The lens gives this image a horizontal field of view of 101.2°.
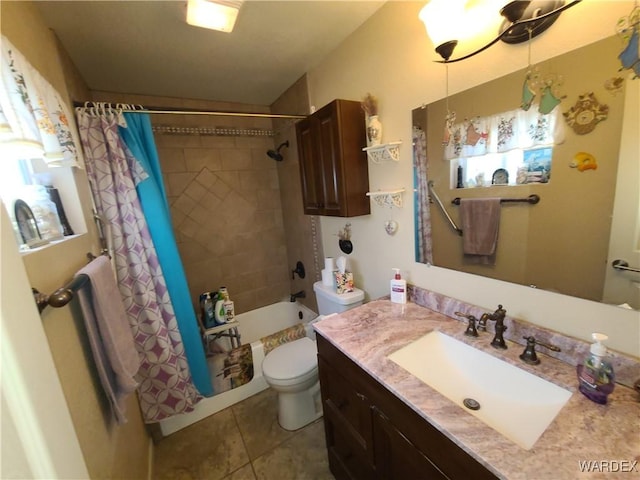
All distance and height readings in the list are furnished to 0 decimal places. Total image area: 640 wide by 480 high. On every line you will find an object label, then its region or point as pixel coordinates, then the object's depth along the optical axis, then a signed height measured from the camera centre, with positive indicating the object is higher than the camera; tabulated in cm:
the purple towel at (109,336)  88 -42
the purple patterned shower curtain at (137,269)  141 -32
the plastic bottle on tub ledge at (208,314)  210 -85
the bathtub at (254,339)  185 -135
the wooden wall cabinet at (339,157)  149 +21
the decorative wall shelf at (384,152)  137 +20
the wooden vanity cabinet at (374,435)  73 -83
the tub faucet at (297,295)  267 -100
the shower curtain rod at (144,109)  142 +58
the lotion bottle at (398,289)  140 -54
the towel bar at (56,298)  62 -18
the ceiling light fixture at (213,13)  115 +86
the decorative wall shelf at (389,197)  140 -4
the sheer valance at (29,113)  60 +30
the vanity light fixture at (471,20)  82 +53
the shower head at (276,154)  256 +44
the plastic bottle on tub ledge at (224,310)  209 -84
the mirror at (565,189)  76 -5
